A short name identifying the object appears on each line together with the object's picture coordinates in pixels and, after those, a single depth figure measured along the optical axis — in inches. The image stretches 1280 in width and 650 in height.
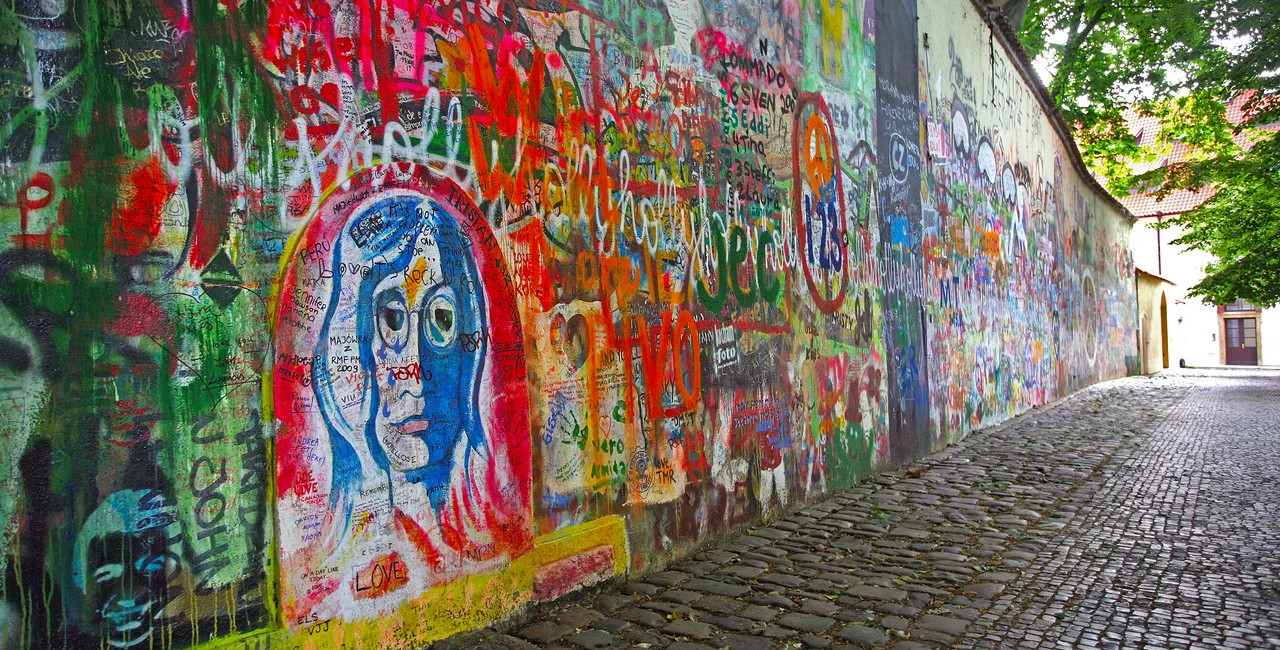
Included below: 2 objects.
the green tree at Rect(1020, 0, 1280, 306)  596.7
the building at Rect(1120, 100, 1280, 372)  1683.1
